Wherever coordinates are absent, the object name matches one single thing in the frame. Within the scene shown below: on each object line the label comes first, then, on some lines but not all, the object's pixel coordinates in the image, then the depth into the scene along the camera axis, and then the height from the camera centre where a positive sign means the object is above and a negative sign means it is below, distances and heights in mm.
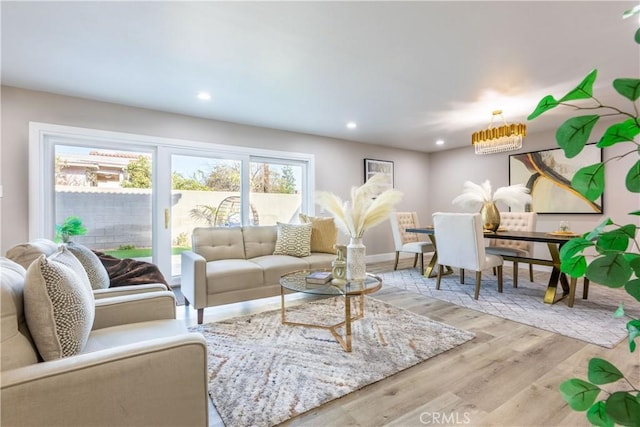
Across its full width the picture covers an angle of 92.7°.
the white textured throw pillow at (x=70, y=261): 1430 -227
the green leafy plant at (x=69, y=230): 3105 -155
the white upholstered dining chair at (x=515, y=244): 3908 -453
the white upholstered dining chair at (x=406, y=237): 4684 -401
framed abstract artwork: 4457 +559
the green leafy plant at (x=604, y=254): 475 -71
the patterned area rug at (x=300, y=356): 1644 -986
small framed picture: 5703 +879
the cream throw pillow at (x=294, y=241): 3641 -330
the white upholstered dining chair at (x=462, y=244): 3352 -366
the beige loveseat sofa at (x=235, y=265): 2820 -525
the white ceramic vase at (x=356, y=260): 2408 -375
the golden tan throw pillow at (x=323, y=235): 3910 -277
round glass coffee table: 2186 -568
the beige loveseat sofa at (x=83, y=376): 905 -515
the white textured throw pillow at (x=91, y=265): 1918 -331
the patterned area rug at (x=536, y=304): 2547 -970
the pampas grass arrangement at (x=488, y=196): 3682 +209
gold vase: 3928 -46
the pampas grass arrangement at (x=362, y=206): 2195 +53
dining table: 3096 -560
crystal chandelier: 3427 +877
